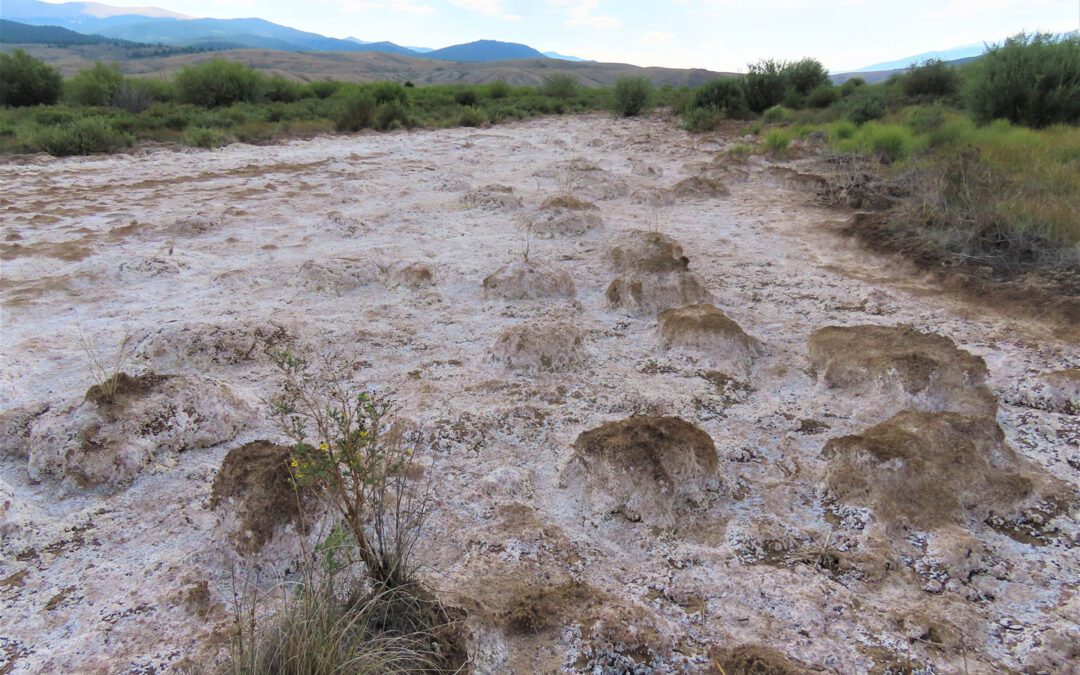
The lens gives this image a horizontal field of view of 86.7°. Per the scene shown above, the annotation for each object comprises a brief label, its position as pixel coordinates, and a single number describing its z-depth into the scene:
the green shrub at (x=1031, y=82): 7.81
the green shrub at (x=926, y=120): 8.45
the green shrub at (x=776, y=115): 12.22
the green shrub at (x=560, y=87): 18.34
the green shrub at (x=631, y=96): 14.52
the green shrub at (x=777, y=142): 8.90
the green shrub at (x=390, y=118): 11.91
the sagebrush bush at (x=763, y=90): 14.18
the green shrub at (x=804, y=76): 14.84
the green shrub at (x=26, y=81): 12.57
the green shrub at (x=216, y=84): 13.77
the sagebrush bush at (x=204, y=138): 9.25
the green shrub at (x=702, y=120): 11.83
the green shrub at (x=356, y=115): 11.69
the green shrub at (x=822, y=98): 13.76
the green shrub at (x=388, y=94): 14.91
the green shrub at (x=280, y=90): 15.57
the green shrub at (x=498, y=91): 17.97
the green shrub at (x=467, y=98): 16.87
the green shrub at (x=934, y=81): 13.06
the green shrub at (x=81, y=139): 8.36
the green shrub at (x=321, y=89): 16.70
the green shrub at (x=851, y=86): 14.60
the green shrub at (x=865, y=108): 10.70
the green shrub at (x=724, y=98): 13.67
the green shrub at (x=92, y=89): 12.38
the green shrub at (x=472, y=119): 12.80
